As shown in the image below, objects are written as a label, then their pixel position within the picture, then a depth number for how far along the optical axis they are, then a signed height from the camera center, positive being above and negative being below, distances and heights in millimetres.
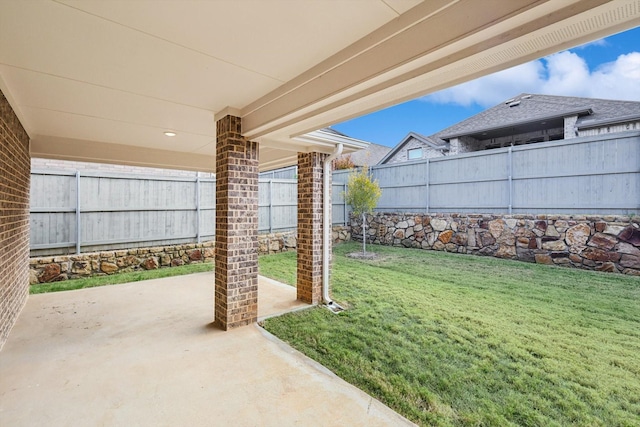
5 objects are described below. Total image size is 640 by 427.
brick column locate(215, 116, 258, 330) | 3436 -156
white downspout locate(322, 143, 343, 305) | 4445 -117
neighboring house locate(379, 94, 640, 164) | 9938 +3541
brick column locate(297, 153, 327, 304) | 4414 -163
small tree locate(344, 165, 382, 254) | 9062 +662
